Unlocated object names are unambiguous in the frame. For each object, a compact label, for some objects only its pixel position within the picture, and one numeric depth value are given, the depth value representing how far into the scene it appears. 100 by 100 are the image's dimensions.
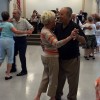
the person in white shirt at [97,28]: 7.53
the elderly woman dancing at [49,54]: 3.21
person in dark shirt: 3.25
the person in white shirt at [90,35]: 6.98
